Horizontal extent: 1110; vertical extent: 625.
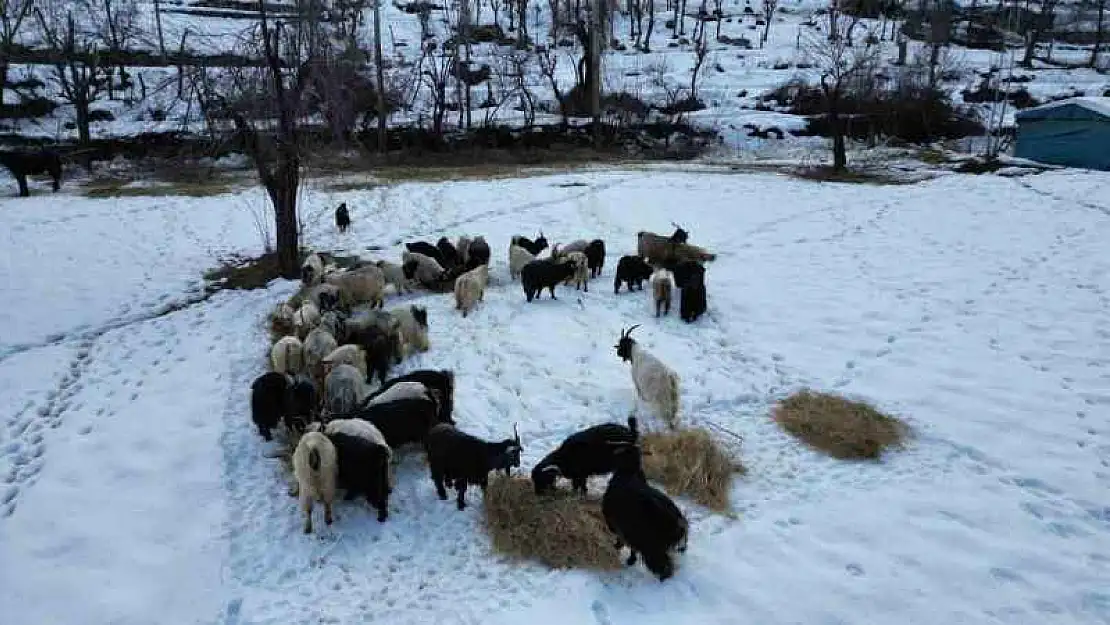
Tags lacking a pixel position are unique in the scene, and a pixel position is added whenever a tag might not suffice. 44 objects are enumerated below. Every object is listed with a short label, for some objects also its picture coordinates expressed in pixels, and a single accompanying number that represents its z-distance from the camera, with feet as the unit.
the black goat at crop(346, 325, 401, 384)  25.96
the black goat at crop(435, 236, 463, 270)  41.42
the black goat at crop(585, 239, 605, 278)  39.73
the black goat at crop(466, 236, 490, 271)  41.12
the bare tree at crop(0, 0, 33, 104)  49.76
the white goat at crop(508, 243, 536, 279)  39.55
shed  71.26
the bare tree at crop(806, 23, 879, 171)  74.54
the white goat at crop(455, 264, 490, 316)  33.73
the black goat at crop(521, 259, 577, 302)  35.45
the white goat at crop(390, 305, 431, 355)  28.99
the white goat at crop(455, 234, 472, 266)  41.88
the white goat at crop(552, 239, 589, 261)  39.45
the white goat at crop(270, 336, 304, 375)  25.50
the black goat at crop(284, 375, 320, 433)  21.58
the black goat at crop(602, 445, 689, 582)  15.38
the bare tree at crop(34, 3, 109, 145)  87.10
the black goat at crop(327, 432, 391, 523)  17.60
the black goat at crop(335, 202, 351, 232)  52.01
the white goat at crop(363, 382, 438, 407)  21.04
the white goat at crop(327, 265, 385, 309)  33.96
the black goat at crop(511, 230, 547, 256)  42.63
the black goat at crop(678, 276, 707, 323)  33.22
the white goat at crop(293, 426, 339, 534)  17.16
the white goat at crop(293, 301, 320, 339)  28.91
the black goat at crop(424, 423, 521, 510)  18.06
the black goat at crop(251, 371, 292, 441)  21.90
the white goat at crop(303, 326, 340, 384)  25.69
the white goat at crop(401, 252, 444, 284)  38.34
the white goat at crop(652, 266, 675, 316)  33.58
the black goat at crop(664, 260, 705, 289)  34.32
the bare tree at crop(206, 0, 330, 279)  35.65
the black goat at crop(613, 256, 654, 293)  37.37
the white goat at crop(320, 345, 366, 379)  24.63
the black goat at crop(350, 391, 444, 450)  19.88
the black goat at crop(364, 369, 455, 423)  22.66
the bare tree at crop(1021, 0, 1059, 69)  150.74
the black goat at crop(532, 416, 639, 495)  18.29
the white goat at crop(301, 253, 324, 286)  36.11
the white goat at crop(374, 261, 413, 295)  37.81
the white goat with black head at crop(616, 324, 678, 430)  23.08
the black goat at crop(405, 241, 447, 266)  41.71
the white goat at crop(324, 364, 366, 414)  22.45
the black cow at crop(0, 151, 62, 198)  61.36
